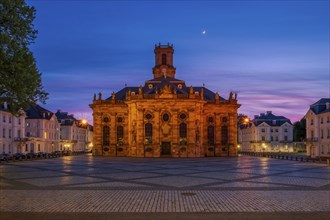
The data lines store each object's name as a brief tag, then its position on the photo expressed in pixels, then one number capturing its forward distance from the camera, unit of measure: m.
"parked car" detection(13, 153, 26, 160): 64.82
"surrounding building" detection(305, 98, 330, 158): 72.56
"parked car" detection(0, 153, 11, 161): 60.44
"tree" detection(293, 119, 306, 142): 142.06
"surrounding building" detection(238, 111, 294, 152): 127.50
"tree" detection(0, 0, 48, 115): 21.67
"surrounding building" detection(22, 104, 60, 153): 90.94
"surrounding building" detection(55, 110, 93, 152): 122.88
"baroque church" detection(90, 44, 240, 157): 76.94
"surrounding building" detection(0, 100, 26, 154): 73.50
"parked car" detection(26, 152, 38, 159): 68.88
